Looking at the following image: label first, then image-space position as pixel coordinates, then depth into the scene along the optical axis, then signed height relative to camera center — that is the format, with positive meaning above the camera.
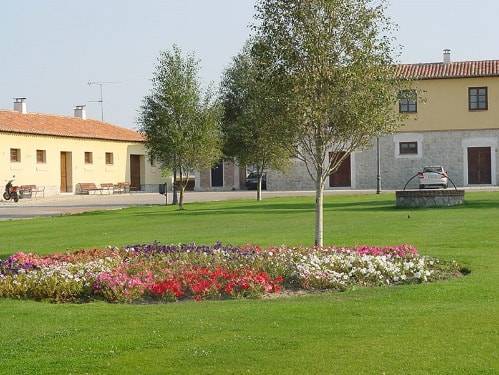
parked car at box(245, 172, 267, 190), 65.55 -0.67
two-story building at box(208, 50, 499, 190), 57.06 +2.42
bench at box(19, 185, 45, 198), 54.44 -0.98
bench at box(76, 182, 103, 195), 60.81 -0.95
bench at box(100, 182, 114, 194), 62.71 -0.94
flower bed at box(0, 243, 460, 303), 12.52 -1.49
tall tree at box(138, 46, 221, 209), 41.56 +2.49
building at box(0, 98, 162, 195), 55.38 +1.47
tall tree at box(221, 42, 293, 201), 45.62 +2.41
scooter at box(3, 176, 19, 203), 51.28 -1.04
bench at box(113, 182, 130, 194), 64.50 -1.00
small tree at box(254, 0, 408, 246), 16.34 +1.82
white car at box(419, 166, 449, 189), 49.31 -0.51
